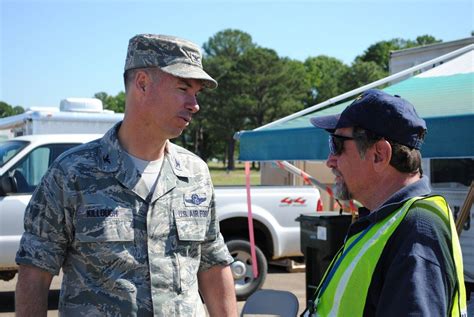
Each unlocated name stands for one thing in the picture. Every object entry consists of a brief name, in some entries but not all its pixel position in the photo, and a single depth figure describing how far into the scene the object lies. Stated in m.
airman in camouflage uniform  2.33
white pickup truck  7.26
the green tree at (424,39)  97.71
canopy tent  4.23
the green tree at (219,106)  72.81
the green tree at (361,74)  76.25
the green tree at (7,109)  30.00
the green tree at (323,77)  82.88
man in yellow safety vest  1.63
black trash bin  6.36
